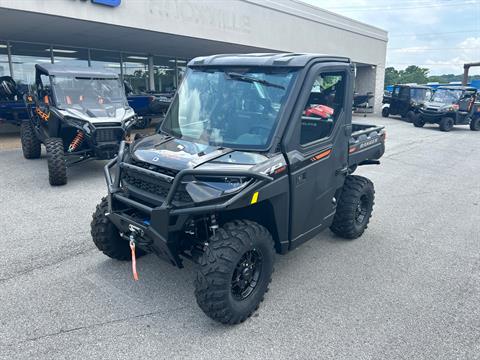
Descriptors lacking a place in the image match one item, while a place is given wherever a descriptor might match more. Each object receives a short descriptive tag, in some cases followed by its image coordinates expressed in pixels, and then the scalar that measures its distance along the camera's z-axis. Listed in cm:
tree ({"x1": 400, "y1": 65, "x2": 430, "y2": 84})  8712
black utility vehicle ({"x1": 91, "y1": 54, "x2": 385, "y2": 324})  289
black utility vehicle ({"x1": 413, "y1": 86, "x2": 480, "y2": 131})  1748
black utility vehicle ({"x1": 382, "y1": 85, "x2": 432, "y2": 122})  1969
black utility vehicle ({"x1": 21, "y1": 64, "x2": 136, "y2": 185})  721
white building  1150
